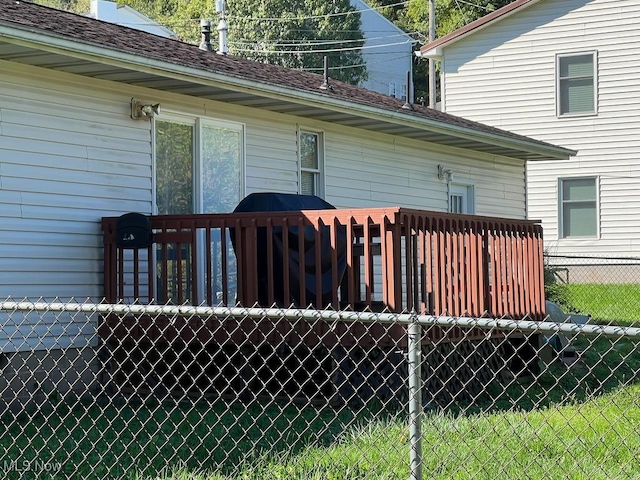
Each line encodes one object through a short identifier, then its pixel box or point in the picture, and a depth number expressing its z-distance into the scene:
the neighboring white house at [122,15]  21.41
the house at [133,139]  9.82
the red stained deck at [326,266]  9.49
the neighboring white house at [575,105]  23.28
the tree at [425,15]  42.38
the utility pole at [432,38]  32.34
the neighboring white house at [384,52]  45.22
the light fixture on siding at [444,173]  16.56
